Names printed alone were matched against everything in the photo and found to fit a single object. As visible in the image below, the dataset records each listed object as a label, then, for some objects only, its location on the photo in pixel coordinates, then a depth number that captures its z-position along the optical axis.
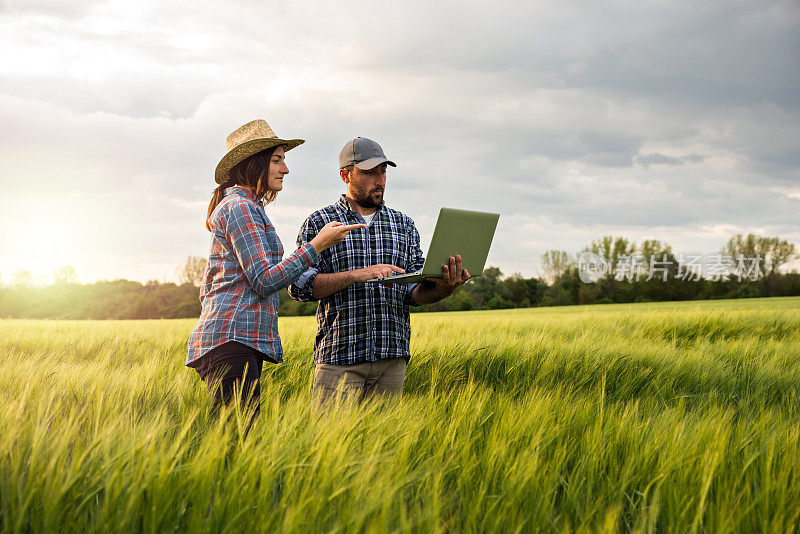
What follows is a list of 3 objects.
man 3.21
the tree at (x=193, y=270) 37.84
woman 2.41
